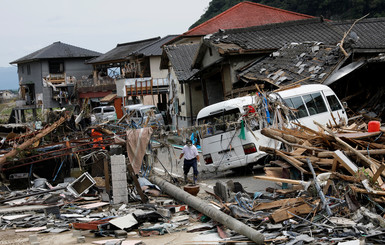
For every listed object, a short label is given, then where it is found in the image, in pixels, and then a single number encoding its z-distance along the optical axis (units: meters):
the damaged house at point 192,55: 34.34
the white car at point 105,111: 42.77
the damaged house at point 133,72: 44.47
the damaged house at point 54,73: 66.38
